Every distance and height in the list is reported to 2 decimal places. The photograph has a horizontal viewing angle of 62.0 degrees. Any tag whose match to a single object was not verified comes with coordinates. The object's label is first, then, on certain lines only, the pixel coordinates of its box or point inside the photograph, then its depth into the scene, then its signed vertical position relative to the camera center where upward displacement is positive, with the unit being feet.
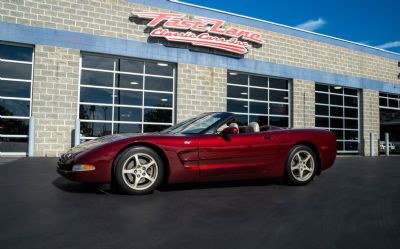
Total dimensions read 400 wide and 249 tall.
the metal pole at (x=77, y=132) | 36.90 +0.23
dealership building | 37.60 +8.79
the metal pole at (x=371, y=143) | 61.34 -0.70
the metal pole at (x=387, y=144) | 61.85 -0.94
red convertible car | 13.42 -0.86
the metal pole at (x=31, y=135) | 36.06 -0.19
